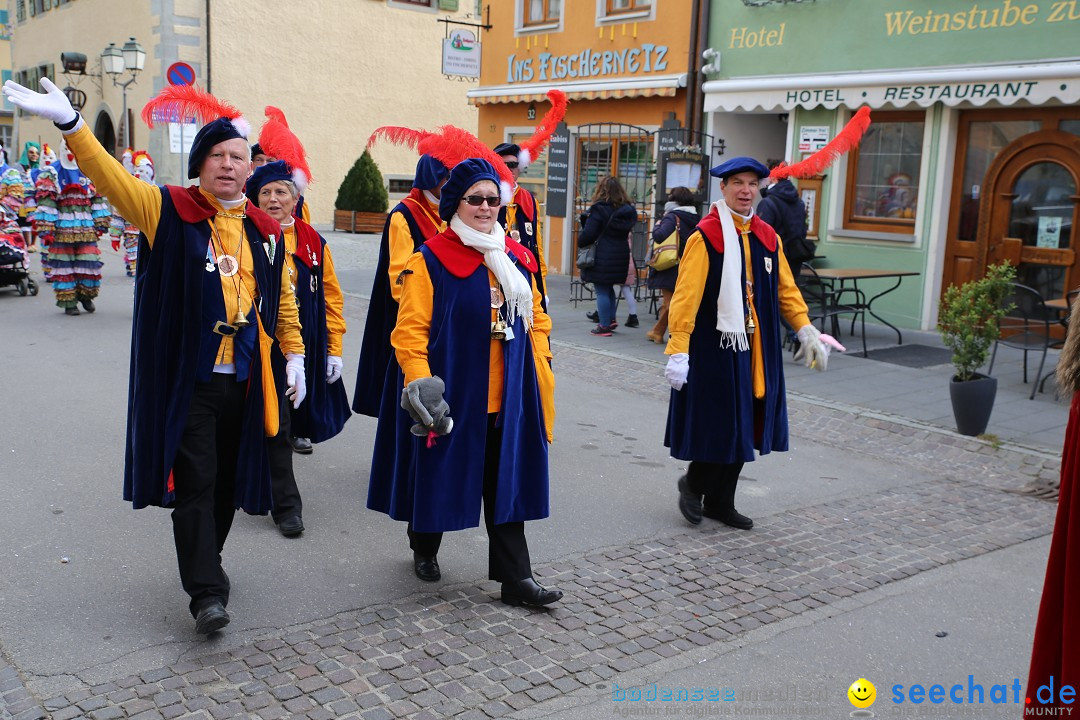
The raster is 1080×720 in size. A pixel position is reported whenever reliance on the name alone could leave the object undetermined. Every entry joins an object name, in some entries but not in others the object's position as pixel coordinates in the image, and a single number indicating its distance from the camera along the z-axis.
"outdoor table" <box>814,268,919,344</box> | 10.74
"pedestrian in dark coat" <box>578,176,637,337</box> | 11.79
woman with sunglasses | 4.17
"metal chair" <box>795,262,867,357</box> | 10.80
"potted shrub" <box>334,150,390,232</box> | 24.34
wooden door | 10.74
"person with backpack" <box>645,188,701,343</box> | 10.95
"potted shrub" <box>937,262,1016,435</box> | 7.41
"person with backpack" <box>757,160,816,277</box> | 10.50
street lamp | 20.16
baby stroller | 13.48
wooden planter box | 24.45
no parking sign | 12.62
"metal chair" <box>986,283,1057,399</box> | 8.78
